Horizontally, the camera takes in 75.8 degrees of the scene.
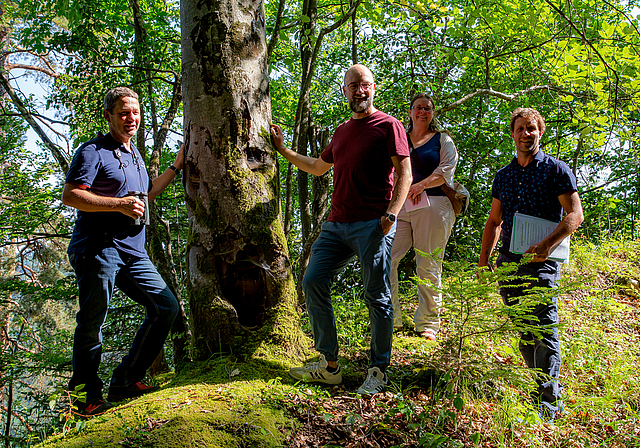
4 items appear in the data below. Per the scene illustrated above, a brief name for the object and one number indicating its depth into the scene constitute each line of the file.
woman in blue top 4.25
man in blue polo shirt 2.79
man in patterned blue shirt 3.09
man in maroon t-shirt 3.05
